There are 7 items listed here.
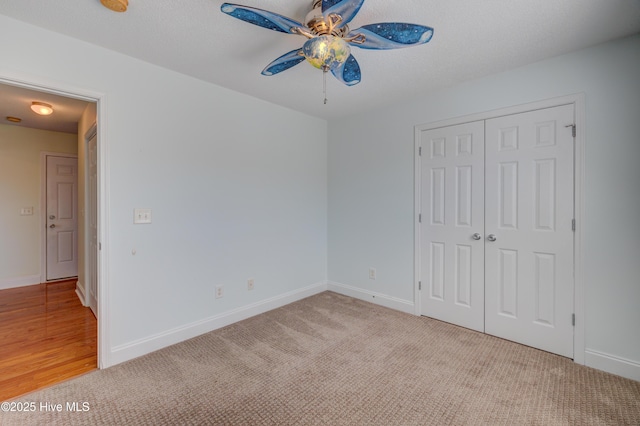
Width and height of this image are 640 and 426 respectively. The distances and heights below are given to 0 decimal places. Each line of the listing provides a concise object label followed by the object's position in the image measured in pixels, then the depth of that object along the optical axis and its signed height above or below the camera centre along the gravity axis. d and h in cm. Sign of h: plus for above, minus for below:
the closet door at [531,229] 230 -16
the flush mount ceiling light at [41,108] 322 +117
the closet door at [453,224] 275 -14
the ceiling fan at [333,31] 141 +97
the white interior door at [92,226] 322 -17
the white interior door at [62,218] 460 -12
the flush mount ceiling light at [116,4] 161 +118
